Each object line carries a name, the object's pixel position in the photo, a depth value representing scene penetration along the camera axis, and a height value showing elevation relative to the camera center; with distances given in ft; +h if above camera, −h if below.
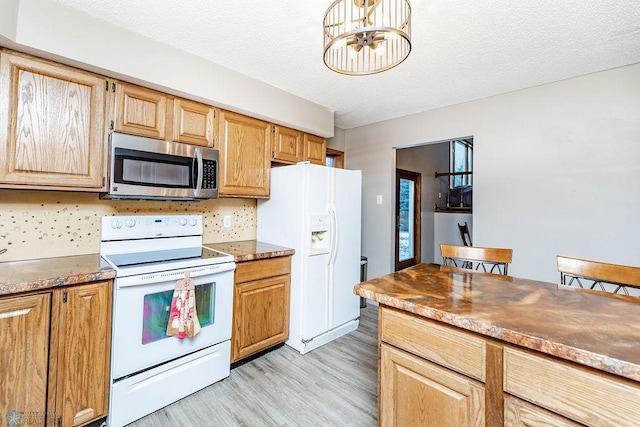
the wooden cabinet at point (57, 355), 4.42 -2.44
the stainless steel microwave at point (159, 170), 6.19 +1.08
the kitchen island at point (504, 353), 2.58 -1.45
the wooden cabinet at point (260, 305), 7.43 -2.53
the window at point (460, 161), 20.07 +4.39
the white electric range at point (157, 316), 5.43 -2.18
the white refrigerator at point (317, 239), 8.33 -0.72
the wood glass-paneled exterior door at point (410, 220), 16.87 -0.08
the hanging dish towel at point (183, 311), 5.93 -2.07
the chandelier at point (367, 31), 3.98 +2.87
